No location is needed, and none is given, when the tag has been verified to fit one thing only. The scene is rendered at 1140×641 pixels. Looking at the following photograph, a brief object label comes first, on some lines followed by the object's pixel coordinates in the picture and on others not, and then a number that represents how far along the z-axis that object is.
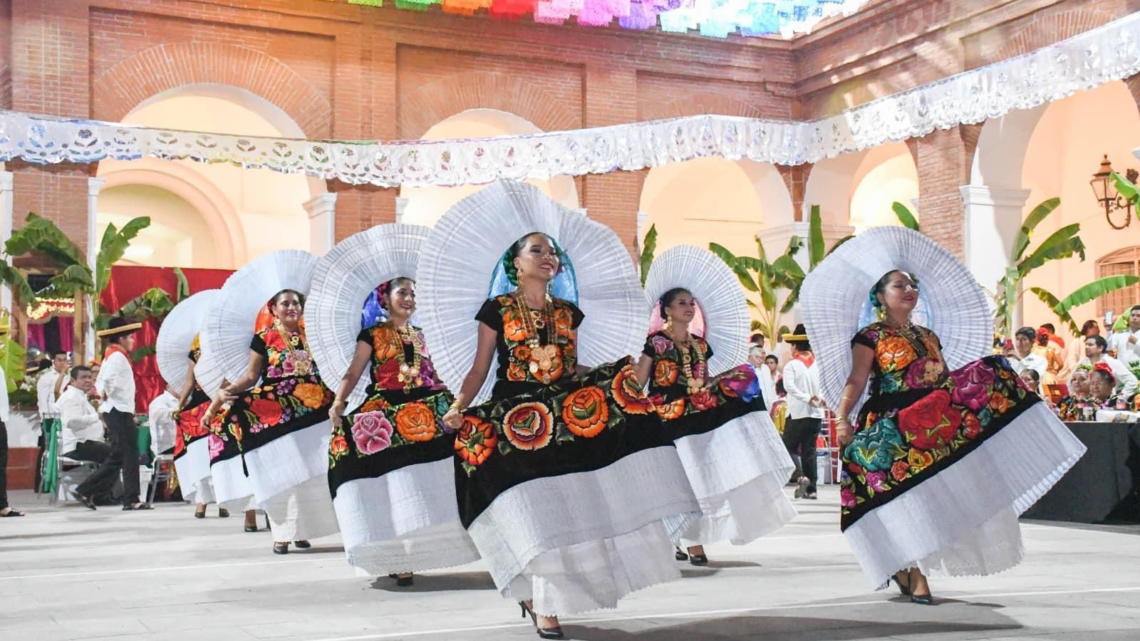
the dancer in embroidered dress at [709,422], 7.54
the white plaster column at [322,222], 17.62
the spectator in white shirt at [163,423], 13.44
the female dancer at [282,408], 8.38
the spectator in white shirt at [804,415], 12.98
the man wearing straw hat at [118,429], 12.81
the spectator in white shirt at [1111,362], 10.71
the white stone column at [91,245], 15.92
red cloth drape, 18.73
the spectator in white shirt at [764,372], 13.81
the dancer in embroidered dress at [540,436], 5.07
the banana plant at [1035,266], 15.39
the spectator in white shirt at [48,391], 14.35
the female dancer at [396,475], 6.76
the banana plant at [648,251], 18.81
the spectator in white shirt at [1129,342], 12.00
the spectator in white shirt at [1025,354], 12.85
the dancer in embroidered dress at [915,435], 5.75
